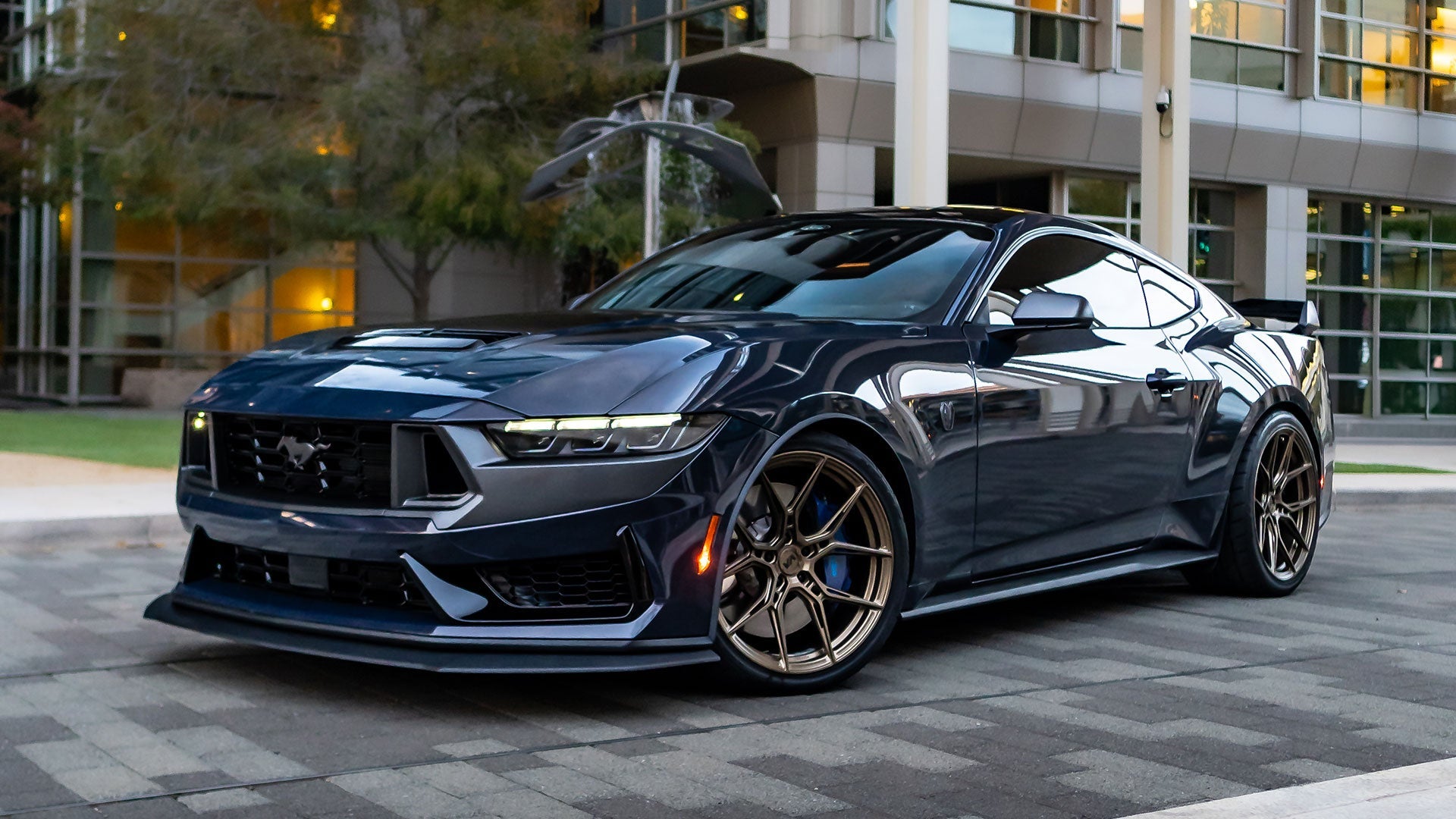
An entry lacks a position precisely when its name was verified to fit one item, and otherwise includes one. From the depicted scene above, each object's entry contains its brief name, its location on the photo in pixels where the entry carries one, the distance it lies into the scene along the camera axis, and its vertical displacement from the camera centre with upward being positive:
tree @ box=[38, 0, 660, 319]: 19.20 +3.67
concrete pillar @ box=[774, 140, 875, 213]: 22.77 +3.45
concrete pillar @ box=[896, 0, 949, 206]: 16.33 +3.29
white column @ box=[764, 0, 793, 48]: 22.36 +5.42
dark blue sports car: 4.10 -0.12
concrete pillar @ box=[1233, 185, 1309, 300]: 27.33 +3.13
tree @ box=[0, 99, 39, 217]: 23.19 +3.61
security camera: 20.70 +4.11
